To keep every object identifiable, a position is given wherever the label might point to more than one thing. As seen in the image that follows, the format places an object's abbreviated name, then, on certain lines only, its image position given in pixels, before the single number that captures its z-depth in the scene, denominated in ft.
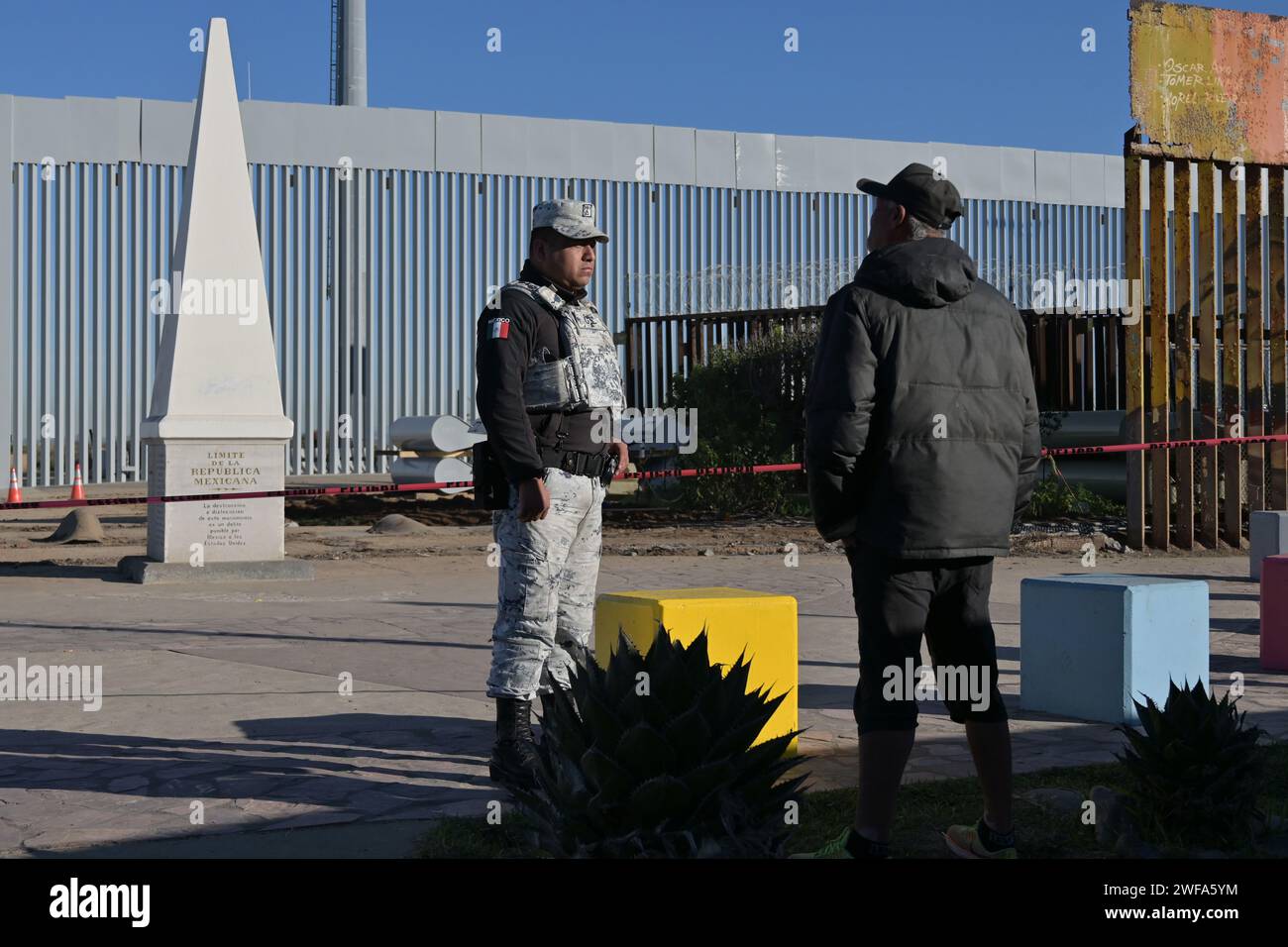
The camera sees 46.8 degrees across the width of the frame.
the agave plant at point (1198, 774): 13.10
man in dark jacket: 11.77
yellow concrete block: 16.94
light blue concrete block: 19.36
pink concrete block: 23.53
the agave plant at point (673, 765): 11.38
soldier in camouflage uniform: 15.26
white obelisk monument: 38.70
